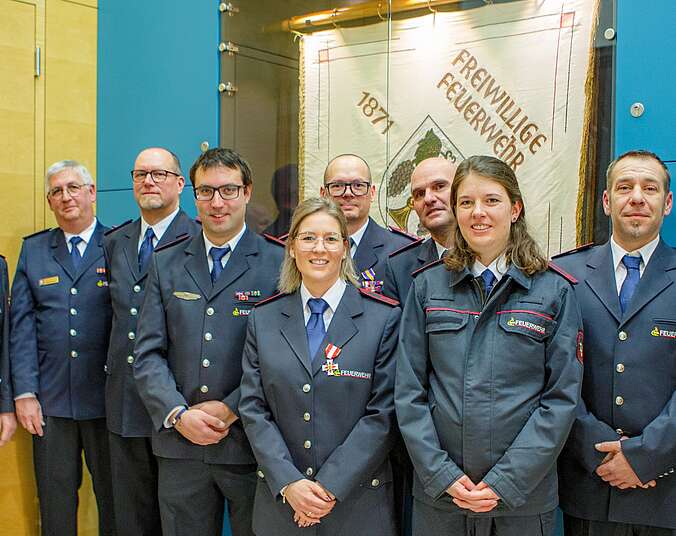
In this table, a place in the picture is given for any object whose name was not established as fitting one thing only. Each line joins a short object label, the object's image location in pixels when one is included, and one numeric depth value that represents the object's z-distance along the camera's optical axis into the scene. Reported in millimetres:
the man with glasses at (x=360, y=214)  2926
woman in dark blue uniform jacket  2289
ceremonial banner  2895
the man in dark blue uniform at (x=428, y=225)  2803
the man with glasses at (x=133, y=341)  3105
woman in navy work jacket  2104
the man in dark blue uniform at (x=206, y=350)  2648
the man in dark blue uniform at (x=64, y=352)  3340
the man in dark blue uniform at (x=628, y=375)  2213
